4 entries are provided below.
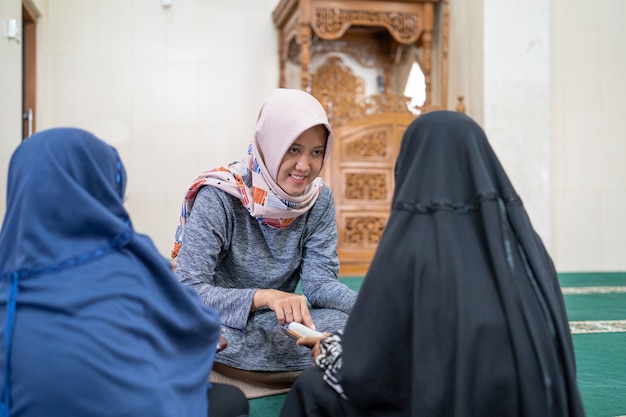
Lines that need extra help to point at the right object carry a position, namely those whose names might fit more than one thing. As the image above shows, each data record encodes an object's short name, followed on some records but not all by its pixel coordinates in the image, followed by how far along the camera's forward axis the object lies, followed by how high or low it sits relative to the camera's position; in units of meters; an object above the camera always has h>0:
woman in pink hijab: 1.73 -0.08
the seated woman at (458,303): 1.02 -0.15
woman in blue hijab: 0.93 -0.13
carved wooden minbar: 4.73 +0.68
